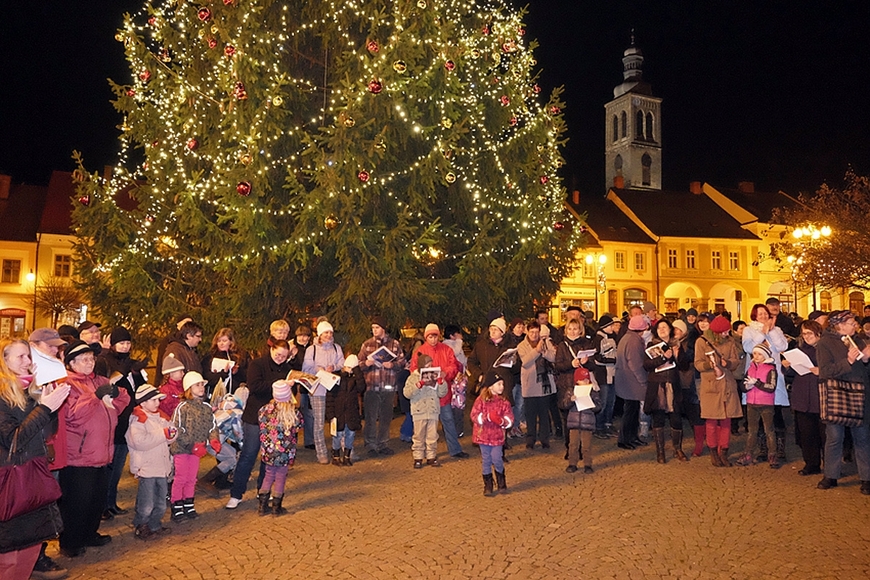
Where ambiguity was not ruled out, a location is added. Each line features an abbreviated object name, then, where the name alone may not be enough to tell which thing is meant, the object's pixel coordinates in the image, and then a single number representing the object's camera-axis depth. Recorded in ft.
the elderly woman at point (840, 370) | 27.58
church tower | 248.32
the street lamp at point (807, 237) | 89.12
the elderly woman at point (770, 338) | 33.32
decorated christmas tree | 42.16
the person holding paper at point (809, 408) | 30.17
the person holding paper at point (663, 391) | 33.50
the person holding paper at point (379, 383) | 34.71
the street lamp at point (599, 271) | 149.79
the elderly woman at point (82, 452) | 20.62
